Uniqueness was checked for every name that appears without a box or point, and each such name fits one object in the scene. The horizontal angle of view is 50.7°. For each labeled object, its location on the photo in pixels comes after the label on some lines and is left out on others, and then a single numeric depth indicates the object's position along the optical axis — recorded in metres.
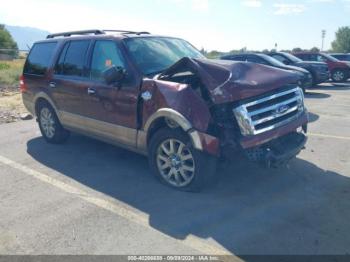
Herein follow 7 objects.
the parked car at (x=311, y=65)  15.12
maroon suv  4.27
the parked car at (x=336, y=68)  18.55
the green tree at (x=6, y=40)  64.62
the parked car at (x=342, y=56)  21.12
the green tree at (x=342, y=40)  73.57
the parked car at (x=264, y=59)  11.40
